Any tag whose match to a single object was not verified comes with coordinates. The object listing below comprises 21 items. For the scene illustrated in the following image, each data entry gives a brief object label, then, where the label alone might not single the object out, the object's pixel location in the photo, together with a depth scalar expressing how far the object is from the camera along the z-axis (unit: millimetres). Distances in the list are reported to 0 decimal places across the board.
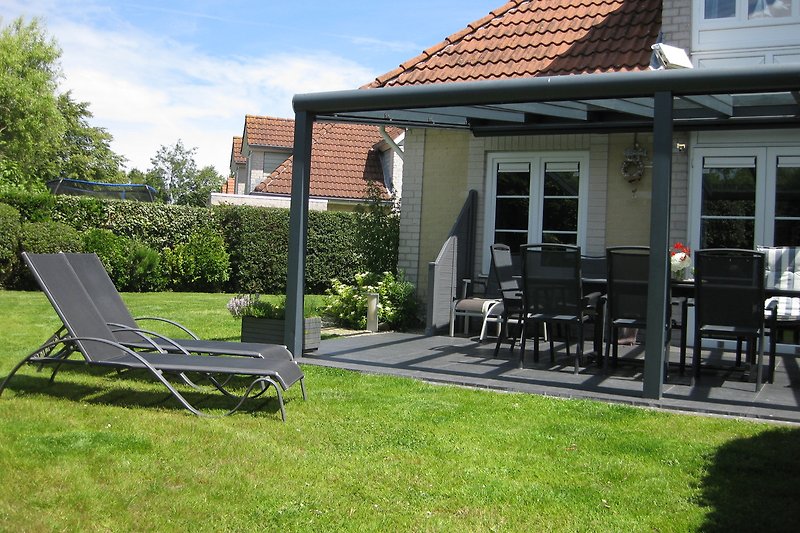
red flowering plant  8359
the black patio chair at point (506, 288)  9281
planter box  8898
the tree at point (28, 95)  39312
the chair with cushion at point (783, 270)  9247
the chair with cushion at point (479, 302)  10695
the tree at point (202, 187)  44300
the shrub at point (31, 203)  17250
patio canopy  6875
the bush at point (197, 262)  18484
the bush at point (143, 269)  17656
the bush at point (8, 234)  16234
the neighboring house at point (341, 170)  23016
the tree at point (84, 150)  53906
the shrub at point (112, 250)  17172
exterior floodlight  9734
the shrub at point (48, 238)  16391
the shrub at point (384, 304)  12258
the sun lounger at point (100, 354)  6070
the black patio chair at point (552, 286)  8102
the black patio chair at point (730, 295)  7293
